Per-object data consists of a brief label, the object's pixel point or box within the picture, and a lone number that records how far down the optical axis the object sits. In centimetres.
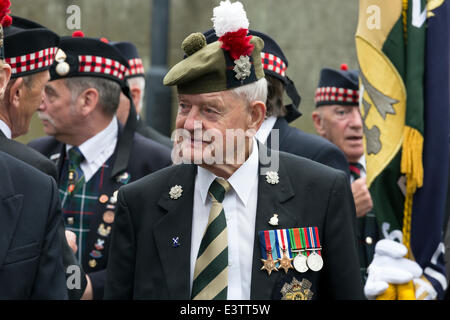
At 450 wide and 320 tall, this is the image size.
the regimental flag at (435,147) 773
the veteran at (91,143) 935
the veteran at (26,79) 710
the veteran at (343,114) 1169
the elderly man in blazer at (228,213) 605
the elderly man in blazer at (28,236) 511
